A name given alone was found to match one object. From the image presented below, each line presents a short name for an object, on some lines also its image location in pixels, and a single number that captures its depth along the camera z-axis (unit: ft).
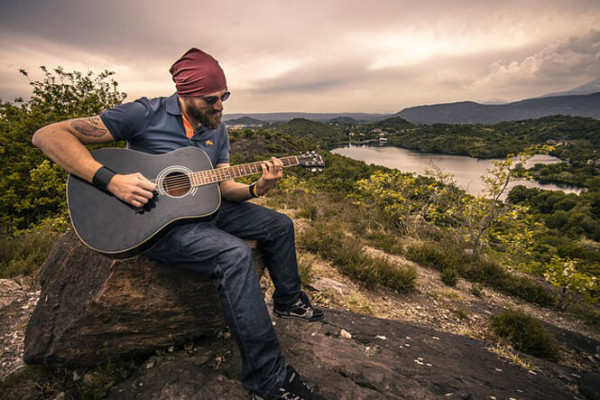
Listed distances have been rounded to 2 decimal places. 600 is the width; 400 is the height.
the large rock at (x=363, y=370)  6.28
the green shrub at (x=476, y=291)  16.57
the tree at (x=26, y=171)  20.89
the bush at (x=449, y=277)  17.17
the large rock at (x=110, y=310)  6.61
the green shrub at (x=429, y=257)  19.25
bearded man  5.81
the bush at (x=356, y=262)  14.85
